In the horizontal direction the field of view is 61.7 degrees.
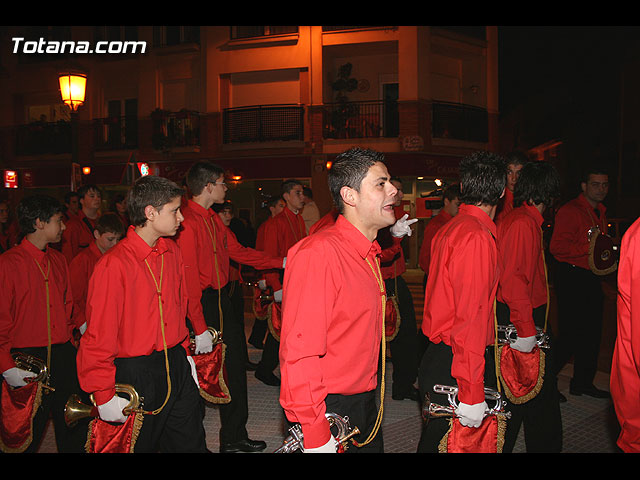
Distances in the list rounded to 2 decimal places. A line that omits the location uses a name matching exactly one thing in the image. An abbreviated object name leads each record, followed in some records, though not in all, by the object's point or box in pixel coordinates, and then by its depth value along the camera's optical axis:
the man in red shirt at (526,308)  3.57
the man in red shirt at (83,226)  6.89
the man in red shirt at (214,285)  4.40
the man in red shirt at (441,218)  6.62
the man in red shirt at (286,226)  6.98
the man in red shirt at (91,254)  5.07
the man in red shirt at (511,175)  5.24
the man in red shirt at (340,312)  2.02
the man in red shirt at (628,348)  1.91
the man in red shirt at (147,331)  2.84
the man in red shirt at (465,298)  2.71
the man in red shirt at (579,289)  5.45
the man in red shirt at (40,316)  3.68
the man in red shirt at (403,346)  5.71
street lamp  9.64
